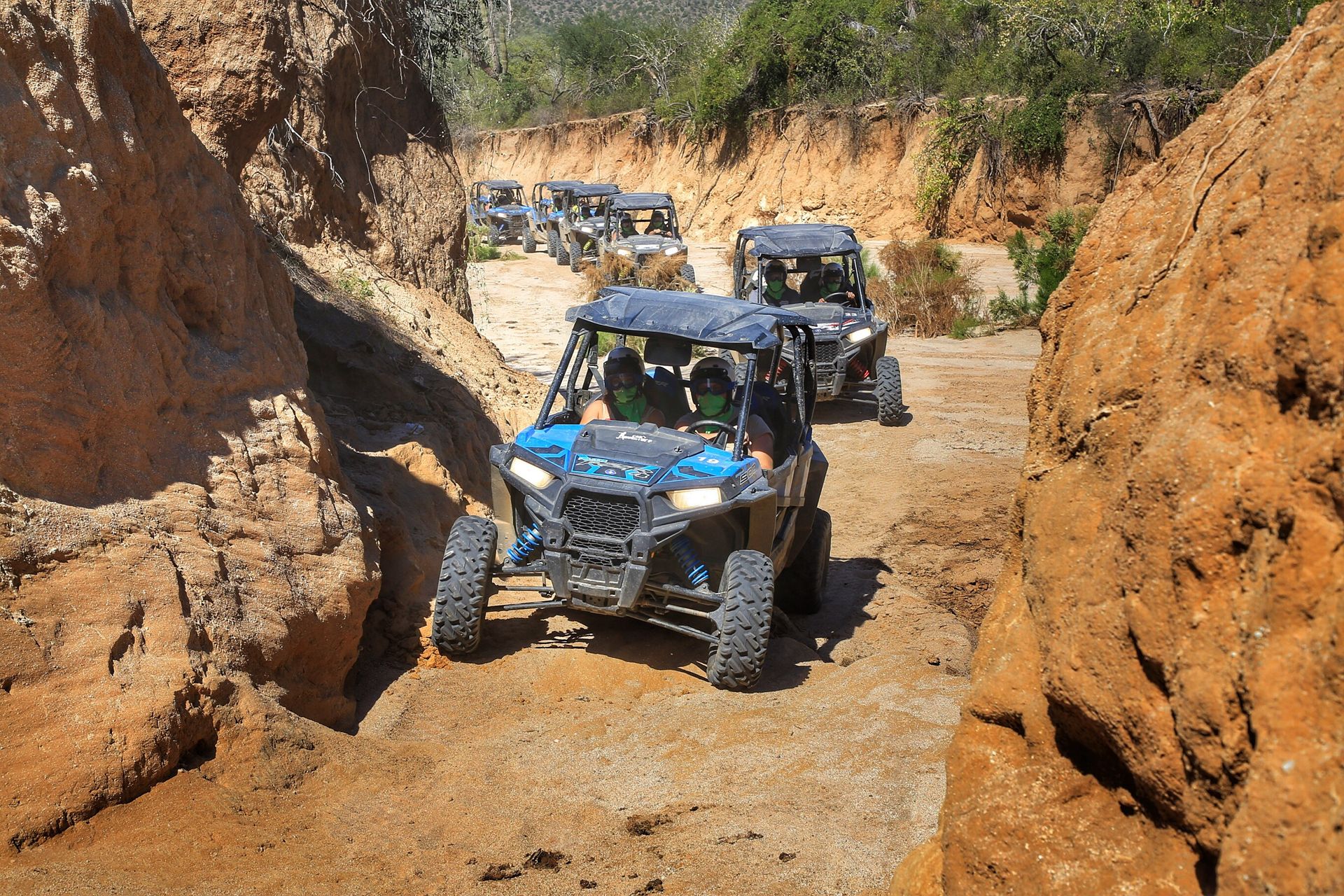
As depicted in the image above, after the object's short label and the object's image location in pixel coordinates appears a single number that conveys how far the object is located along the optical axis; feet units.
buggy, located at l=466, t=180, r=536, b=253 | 105.50
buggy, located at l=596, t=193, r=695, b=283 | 76.23
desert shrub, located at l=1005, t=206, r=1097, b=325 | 56.44
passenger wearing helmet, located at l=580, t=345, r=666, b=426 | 23.49
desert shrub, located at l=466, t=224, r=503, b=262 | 94.17
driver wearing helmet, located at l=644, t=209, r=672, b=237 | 81.33
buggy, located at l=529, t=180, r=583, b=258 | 92.89
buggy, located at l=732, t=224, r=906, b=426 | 44.45
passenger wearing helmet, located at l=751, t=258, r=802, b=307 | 47.96
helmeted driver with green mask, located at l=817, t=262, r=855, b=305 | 47.29
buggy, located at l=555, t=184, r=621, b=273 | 86.84
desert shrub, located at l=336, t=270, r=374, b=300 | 35.09
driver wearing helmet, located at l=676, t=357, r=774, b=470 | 22.89
